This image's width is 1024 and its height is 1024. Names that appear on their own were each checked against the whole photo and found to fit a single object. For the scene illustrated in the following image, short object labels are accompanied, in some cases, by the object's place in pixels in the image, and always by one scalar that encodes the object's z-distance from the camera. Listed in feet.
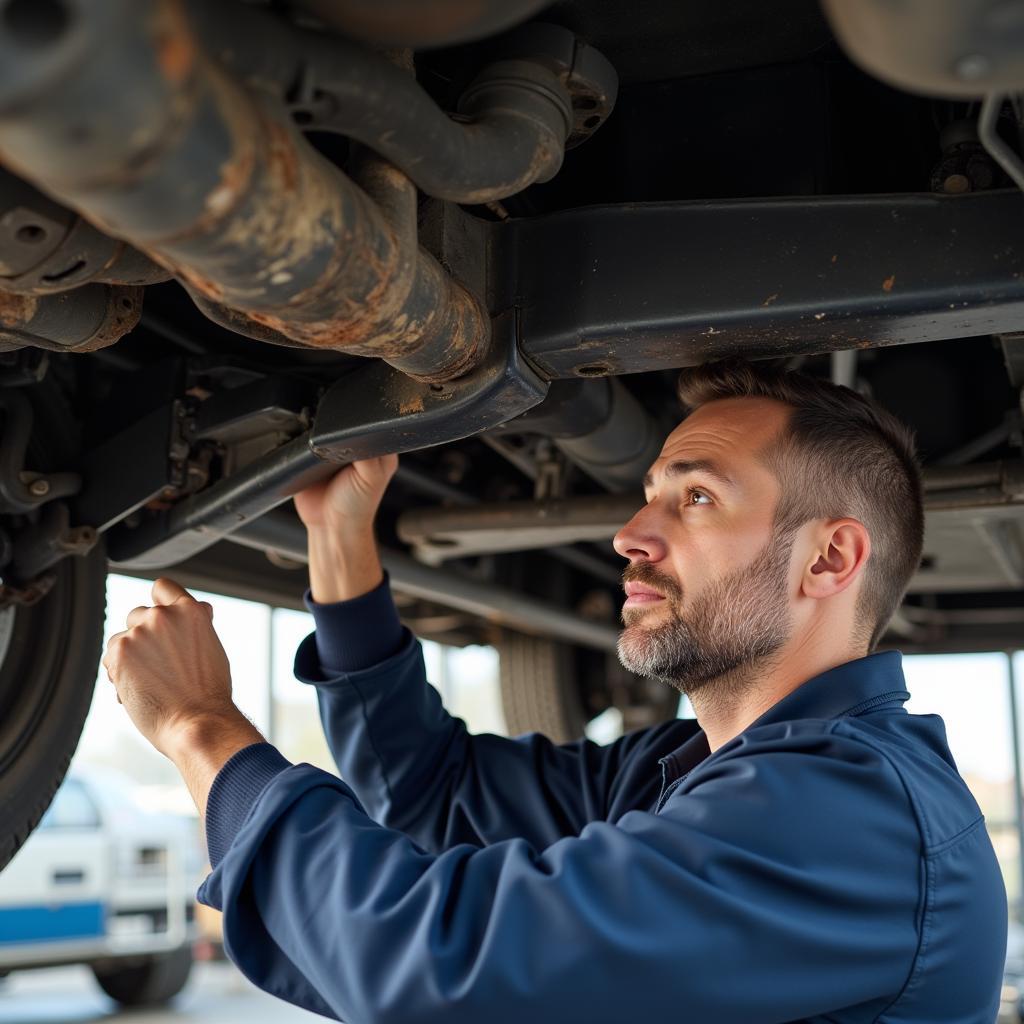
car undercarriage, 2.22
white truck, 18.25
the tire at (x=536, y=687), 11.86
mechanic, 3.23
